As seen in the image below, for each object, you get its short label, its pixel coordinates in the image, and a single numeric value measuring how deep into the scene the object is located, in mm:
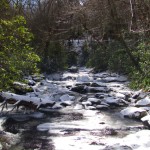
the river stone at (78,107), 10300
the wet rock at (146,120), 8023
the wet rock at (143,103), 10038
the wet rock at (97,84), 15195
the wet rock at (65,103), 10925
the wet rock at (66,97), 11749
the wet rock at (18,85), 8214
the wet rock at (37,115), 9047
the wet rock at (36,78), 17102
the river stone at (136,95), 11692
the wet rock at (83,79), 17291
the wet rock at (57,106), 10408
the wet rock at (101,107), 10336
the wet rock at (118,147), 5984
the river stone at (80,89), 13875
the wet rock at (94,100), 11180
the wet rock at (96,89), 13782
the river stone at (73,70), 24609
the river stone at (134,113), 8861
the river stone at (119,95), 12048
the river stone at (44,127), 7762
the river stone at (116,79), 17203
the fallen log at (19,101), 9383
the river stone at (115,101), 10969
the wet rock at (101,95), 12188
